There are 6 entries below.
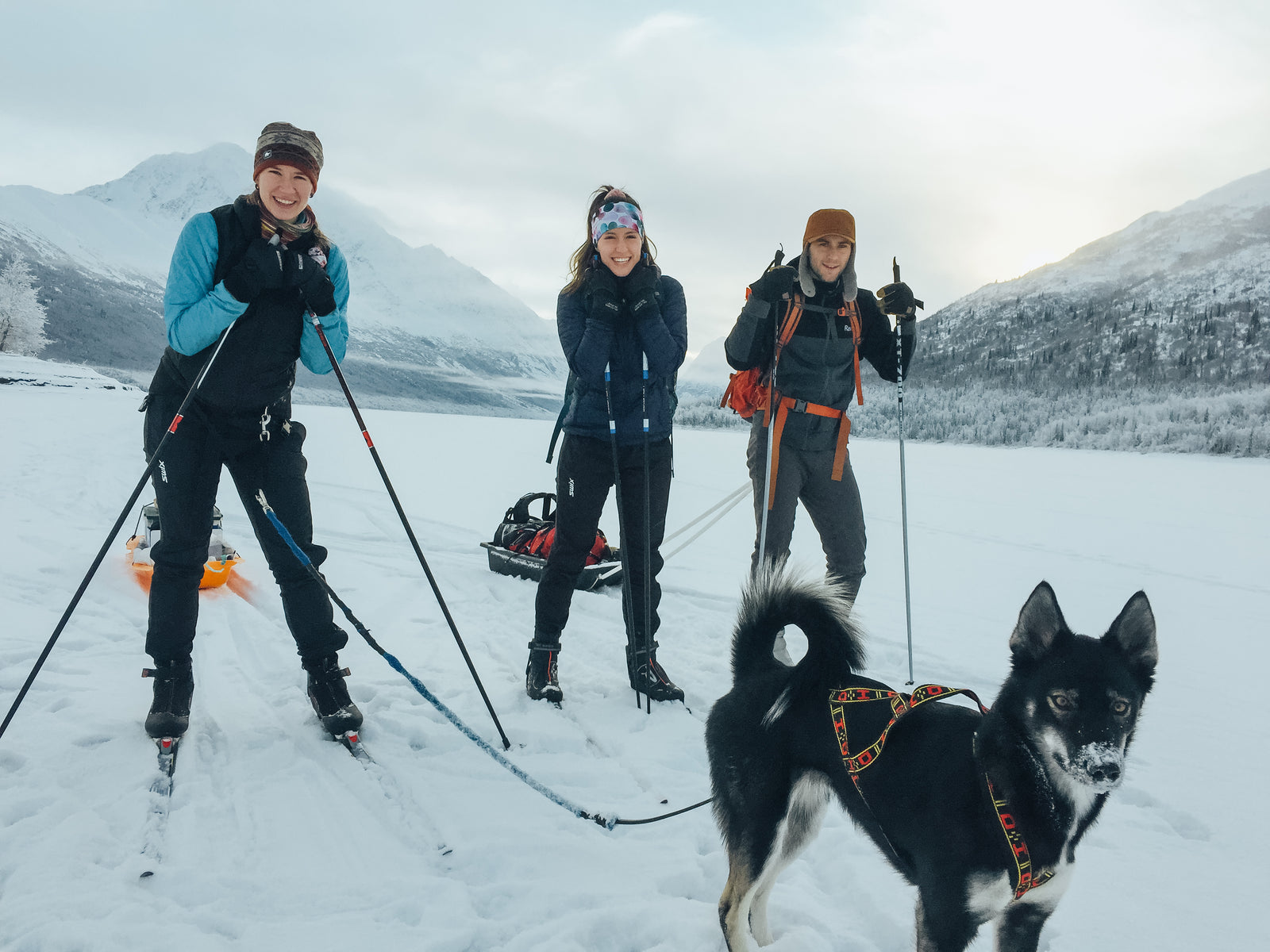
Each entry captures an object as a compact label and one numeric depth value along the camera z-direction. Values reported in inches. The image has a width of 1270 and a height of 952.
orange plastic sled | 206.1
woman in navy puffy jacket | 135.8
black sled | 235.9
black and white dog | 61.4
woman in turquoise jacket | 106.1
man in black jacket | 147.8
